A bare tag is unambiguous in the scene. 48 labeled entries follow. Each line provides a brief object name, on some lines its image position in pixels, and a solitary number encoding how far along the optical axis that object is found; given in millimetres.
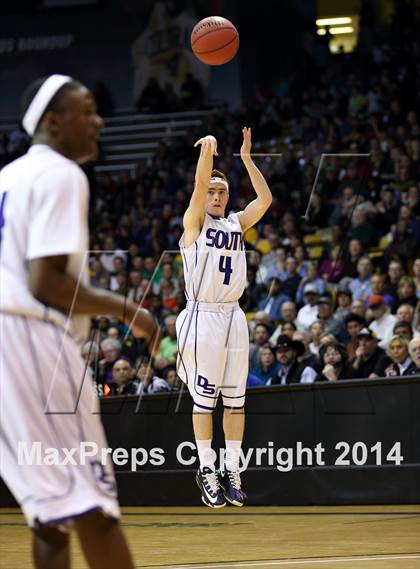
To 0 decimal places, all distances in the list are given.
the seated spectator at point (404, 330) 11852
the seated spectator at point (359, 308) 12992
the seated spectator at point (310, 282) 14383
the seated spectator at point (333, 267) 14508
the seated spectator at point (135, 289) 15996
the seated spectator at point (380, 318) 12695
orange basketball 9125
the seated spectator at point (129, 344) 13656
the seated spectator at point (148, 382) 12523
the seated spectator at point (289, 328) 12995
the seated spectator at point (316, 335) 12805
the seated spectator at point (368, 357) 11664
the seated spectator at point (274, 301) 14367
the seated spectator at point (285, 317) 13366
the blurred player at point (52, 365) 3639
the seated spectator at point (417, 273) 12850
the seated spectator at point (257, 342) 12875
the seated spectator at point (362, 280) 13836
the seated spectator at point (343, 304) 13289
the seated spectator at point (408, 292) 12781
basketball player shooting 8406
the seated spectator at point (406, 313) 12242
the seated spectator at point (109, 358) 13173
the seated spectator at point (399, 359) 11398
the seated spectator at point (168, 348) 13266
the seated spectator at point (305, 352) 12133
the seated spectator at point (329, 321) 12952
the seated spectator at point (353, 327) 12562
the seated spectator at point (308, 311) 13703
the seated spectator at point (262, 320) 13295
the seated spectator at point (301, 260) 14875
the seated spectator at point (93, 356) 13145
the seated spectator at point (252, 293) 14867
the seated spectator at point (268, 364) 12461
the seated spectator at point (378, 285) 13367
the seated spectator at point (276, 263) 15195
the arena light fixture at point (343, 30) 26956
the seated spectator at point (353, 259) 14367
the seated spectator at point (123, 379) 12656
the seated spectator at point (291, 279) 14586
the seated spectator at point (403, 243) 14266
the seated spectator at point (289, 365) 12133
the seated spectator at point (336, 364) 11727
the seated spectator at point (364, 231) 15131
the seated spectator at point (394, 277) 13312
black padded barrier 11250
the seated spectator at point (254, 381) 12438
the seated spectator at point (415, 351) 11094
